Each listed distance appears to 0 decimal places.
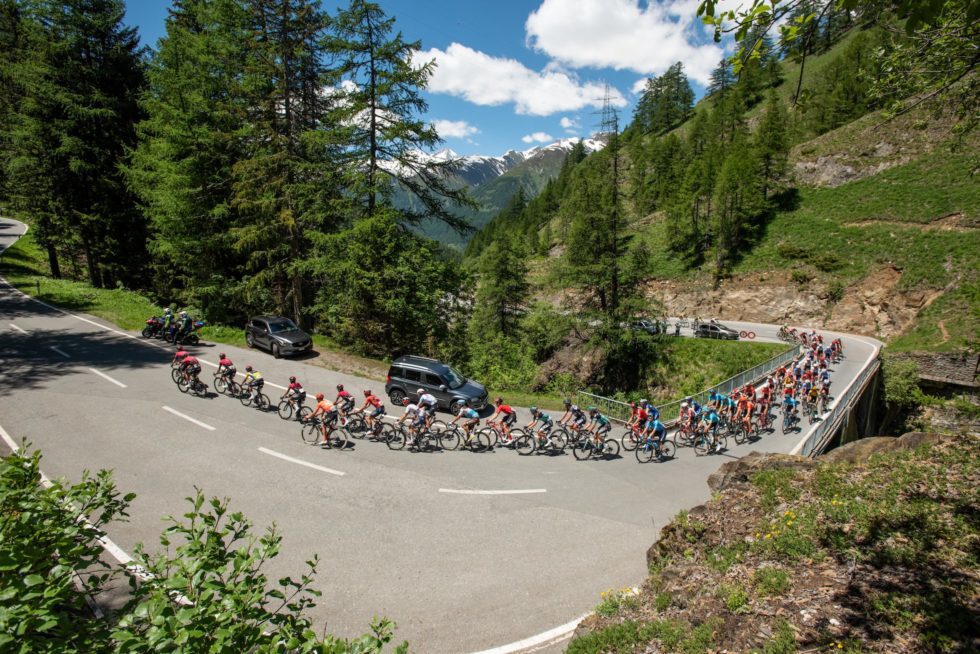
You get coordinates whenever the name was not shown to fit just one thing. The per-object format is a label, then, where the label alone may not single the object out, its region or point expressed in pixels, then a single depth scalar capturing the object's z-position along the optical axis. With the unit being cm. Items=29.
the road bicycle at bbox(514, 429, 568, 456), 1565
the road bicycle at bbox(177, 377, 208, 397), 1695
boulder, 1044
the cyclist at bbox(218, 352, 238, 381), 1678
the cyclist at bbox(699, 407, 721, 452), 1653
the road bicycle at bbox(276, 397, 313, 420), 1541
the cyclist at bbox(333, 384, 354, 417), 1482
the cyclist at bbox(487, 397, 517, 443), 1544
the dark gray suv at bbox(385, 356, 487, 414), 1814
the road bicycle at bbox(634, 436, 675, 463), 1584
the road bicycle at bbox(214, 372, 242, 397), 1705
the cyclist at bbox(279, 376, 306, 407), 1541
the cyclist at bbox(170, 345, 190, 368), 1692
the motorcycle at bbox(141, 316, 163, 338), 2234
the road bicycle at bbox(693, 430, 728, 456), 1672
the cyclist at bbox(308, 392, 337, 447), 1419
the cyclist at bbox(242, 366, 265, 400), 1615
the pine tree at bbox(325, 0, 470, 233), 2006
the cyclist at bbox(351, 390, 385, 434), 1498
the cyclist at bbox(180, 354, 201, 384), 1692
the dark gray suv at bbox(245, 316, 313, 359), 2198
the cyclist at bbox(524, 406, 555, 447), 1535
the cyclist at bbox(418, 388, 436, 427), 1496
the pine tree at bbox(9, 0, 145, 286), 2744
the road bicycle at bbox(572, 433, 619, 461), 1586
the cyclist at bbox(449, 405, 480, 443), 1527
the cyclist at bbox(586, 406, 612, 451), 1571
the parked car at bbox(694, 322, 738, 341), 3928
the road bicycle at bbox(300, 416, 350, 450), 1423
